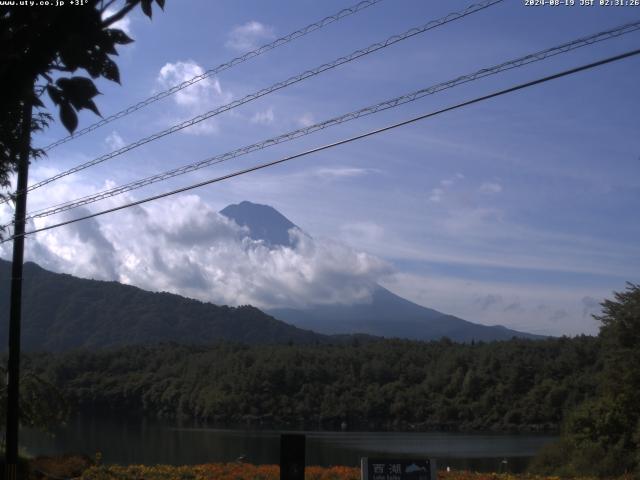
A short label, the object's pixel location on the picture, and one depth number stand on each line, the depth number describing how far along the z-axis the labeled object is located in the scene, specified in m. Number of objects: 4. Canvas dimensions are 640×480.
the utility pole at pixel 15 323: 16.86
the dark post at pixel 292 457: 10.73
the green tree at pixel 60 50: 4.09
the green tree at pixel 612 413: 27.75
